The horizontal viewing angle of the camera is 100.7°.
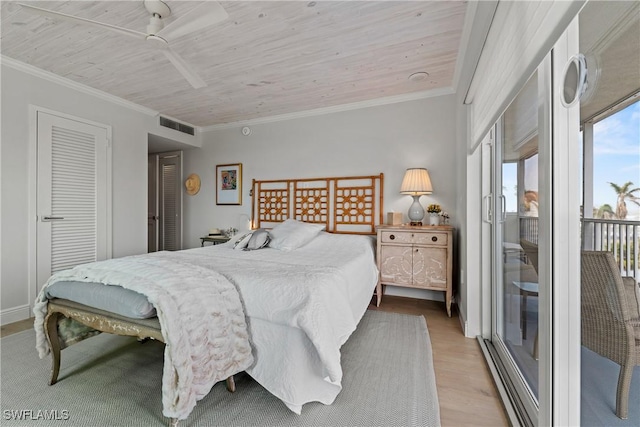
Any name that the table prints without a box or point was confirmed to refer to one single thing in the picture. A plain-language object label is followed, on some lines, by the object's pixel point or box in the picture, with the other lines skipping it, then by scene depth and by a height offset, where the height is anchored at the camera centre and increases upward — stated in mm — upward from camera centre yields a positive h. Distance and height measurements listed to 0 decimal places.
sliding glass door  1488 -225
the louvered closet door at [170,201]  4941 +229
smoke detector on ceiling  2791 +1479
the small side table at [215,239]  4094 -400
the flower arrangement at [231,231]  4311 -294
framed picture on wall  4371 +488
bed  1390 -584
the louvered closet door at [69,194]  2854 +214
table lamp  3047 +305
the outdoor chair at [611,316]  871 -355
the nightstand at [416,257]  2781 -470
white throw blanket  1199 -548
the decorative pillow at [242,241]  2846 -310
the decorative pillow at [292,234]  2900 -243
